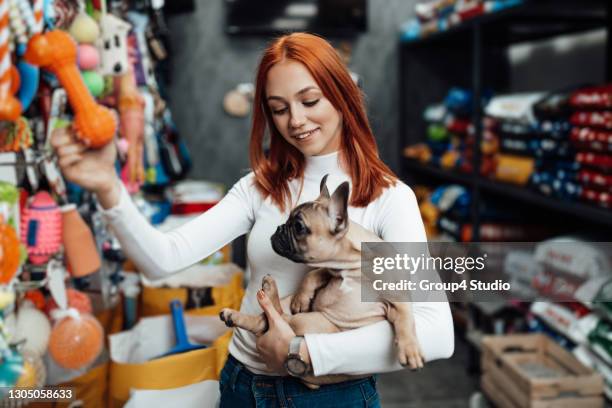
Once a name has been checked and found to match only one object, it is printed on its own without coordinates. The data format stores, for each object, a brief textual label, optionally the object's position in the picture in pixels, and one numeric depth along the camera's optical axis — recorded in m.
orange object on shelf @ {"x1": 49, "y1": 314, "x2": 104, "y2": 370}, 1.51
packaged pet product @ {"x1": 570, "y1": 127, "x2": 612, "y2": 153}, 2.42
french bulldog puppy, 0.80
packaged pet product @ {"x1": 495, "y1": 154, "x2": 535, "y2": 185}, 3.00
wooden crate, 2.38
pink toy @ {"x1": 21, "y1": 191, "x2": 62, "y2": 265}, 1.44
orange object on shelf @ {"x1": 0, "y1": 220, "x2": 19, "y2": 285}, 1.21
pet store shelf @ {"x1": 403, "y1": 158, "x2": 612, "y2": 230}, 2.42
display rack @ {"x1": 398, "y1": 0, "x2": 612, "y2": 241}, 2.90
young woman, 0.86
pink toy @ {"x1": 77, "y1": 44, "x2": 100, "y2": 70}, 1.68
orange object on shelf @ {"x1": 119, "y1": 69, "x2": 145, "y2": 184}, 2.10
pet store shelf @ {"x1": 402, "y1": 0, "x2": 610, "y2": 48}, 2.87
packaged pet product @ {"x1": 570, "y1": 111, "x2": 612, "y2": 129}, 2.41
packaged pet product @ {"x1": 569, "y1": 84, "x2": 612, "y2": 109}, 2.41
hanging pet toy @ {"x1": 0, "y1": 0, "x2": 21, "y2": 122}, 1.19
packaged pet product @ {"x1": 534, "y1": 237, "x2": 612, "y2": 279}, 2.56
